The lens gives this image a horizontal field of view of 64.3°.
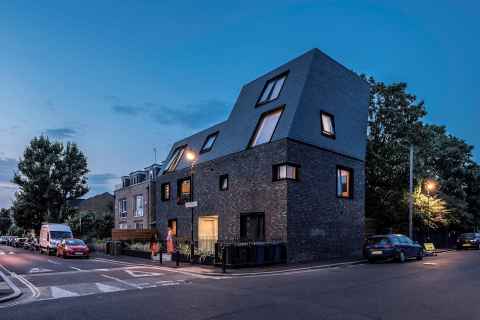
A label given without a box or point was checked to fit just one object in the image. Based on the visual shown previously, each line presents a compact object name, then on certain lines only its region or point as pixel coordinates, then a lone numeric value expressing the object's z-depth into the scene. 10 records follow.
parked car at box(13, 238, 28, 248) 52.72
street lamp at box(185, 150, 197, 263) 19.66
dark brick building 20.50
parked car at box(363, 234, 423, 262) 19.94
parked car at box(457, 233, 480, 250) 35.34
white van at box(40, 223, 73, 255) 31.27
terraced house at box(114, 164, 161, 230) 37.98
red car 26.86
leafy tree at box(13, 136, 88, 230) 47.12
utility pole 24.68
